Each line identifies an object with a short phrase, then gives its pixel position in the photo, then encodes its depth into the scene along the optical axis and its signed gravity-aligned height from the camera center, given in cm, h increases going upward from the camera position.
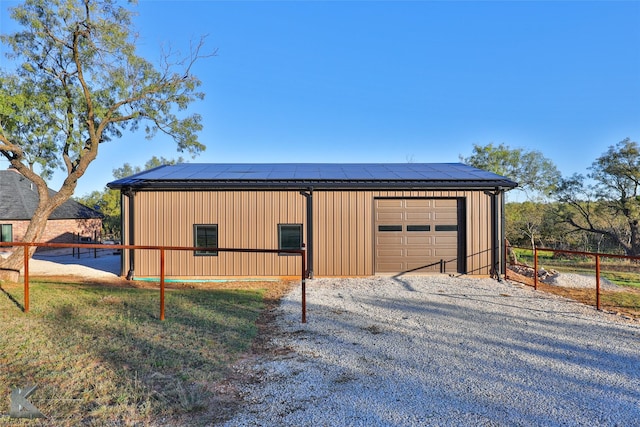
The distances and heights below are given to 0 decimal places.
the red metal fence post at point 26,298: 548 -130
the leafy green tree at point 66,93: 852 +364
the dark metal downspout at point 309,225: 918 -15
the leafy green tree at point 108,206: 2817 +137
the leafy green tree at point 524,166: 2222 +360
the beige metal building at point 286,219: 918 +2
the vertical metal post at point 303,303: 514 -132
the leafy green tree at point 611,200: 1900 +115
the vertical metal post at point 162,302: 501 -124
